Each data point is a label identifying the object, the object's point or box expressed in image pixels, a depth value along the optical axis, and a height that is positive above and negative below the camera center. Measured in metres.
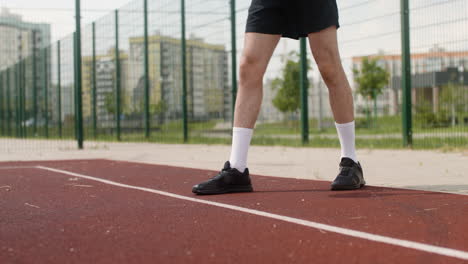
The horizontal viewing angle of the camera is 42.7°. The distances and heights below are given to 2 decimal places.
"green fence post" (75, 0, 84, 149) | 10.64 +1.00
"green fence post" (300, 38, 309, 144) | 10.15 +0.43
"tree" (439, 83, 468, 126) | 7.84 +0.33
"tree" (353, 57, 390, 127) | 11.18 +1.17
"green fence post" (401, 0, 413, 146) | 8.18 +0.73
